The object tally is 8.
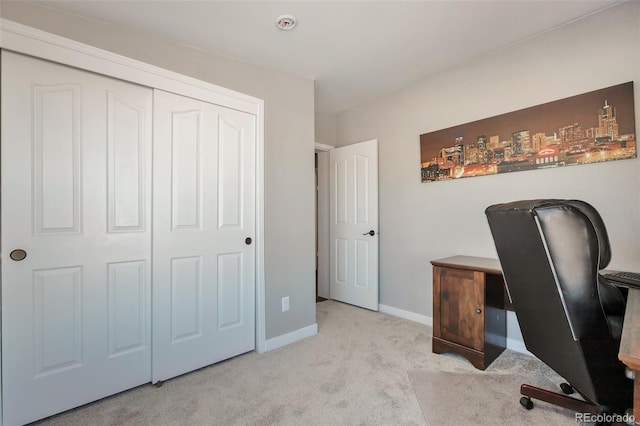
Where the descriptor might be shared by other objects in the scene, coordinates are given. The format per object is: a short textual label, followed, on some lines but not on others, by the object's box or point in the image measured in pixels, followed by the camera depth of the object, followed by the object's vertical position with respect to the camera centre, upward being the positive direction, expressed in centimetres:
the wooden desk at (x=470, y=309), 220 -70
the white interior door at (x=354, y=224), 345 -10
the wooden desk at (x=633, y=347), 75 -34
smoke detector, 202 +127
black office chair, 119 -32
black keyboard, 150 -34
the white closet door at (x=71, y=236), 167 -10
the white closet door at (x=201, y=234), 210 -12
